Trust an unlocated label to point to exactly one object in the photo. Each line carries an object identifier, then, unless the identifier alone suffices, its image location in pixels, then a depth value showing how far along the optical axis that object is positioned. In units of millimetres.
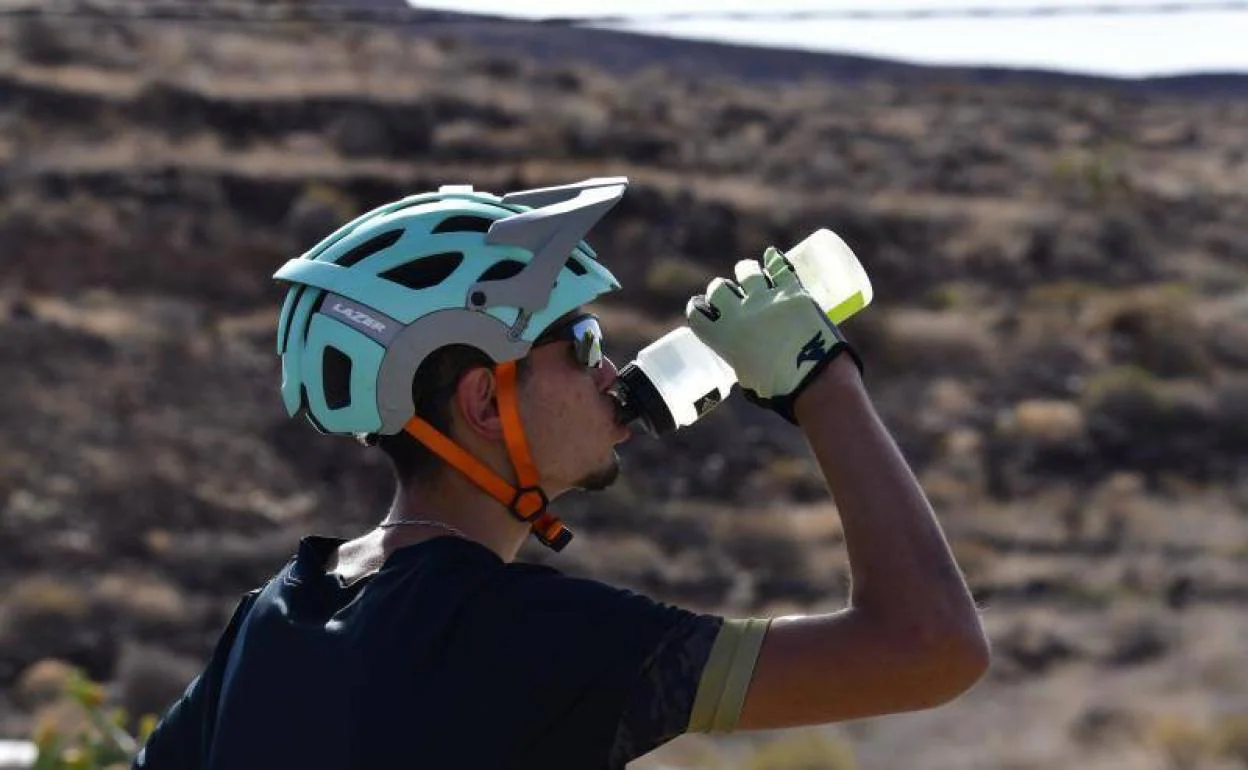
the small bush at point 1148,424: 32781
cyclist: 2744
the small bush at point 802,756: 16000
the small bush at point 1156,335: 37812
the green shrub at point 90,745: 6895
